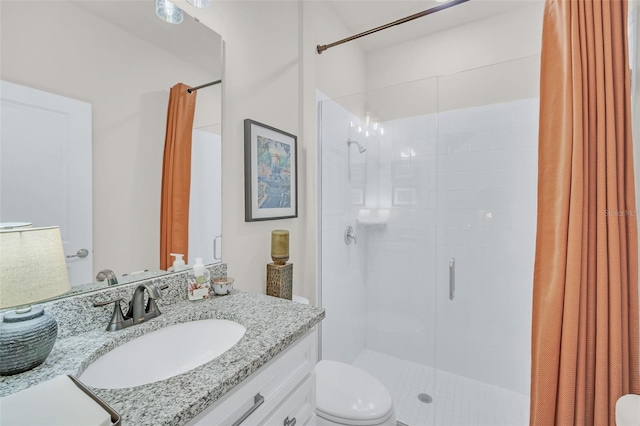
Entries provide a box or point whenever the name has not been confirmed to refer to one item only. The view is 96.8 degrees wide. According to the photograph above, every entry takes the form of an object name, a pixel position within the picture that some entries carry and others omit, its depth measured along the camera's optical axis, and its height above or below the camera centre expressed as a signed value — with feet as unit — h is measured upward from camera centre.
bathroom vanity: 1.77 -1.14
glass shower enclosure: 6.22 -0.48
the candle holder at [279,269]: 4.65 -0.94
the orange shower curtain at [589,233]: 3.40 -0.27
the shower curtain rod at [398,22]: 4.60 +3.39
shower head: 7.26 +1.63
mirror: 2.34 +0.97
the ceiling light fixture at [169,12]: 3.31 +2.40
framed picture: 4.47 +0.68
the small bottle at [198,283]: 3.59 -0.91
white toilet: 3.94 -2.80
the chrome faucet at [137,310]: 2.74 -1.00
